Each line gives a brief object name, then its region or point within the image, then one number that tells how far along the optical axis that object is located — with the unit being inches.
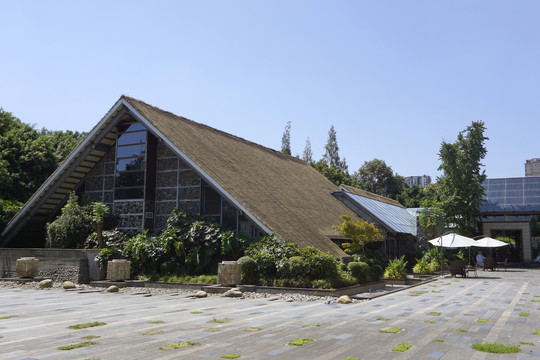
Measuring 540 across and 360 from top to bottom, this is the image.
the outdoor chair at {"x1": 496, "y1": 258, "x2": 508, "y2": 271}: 1423.5
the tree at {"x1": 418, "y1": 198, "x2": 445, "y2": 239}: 1354.6
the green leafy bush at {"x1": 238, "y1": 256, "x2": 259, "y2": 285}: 695.1
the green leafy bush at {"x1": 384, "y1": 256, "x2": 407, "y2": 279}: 884.6
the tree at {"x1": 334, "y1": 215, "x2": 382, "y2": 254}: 844.6
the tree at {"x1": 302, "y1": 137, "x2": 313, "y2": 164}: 3437.5
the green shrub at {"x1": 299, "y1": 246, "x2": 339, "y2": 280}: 659.4
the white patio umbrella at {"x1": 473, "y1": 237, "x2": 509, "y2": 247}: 1057.0
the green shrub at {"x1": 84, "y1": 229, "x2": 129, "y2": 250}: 881.5
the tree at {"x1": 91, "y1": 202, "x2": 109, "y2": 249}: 870.4
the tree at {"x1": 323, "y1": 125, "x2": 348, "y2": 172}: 3230.8
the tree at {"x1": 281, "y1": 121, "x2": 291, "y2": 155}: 3226.4
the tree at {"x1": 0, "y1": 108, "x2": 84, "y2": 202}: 1277.1
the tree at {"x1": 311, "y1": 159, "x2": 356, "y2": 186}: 2140.7
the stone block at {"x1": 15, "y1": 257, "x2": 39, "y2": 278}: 820.0
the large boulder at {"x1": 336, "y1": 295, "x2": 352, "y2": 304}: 568.3
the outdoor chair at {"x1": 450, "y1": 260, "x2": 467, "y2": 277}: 1016.9
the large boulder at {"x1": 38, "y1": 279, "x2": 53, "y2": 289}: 749.3
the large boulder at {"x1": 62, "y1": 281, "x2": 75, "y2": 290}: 737.0
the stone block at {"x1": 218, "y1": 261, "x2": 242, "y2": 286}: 679.1
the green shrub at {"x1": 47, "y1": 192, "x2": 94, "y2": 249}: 912.9
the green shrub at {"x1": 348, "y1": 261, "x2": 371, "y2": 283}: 719.1
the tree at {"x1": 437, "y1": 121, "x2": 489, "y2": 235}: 1432.1
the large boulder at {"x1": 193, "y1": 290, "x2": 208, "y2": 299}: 627.2
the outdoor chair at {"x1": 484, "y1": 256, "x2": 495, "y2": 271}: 1234.6
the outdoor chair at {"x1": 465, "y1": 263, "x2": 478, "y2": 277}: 1232.3
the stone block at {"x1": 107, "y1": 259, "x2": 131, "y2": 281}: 765.9
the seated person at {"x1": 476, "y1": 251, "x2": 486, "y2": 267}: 1222.9
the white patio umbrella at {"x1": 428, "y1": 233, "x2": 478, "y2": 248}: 1019.9
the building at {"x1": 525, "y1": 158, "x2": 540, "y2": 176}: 2303.6
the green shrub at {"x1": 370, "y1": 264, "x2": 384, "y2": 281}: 772.0
